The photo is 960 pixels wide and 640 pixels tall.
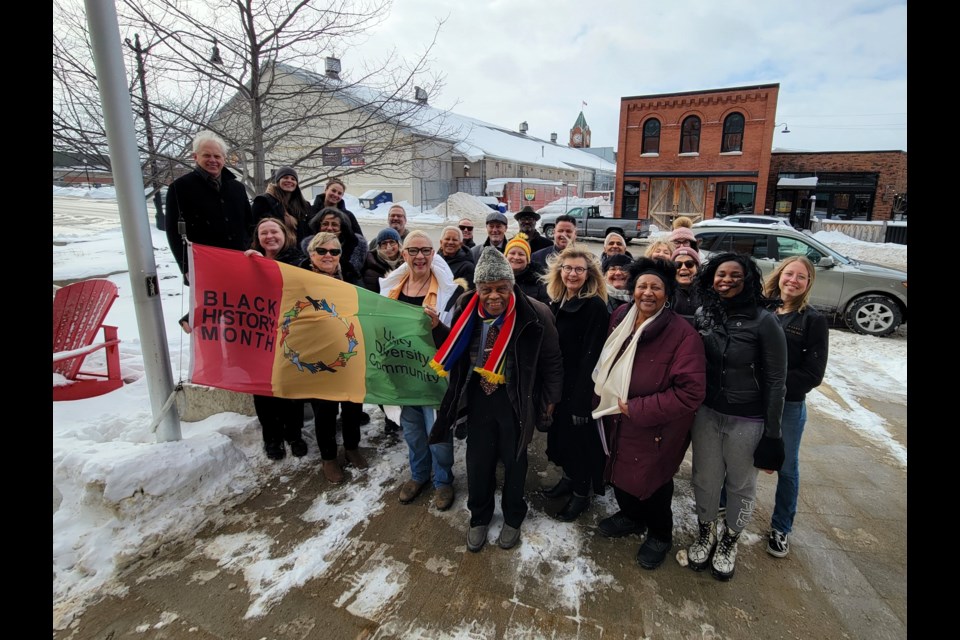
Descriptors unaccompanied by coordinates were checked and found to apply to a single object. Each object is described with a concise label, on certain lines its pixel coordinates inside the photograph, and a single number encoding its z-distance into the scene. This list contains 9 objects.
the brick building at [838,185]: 22.19
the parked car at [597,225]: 20.72
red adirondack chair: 4.31
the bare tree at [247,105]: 5.62
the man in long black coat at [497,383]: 2.82
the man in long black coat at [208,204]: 3.64
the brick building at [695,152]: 23.11
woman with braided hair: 2.47
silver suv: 7.89
